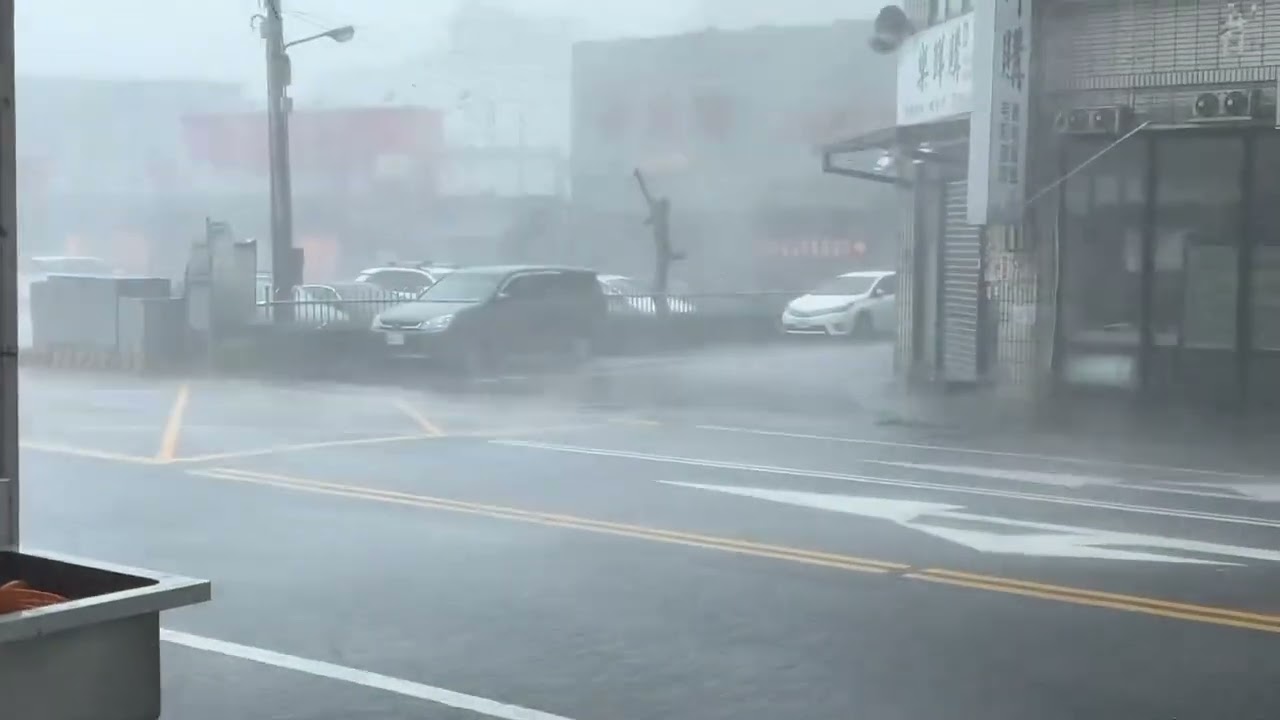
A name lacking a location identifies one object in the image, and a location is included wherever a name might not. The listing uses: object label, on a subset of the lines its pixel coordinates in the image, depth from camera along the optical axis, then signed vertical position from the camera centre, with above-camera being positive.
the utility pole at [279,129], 21.73 +1.91
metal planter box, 3.81 -0.89
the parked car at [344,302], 21.91 -0.36
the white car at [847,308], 23.14 -0.44
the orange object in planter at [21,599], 3.95 -0.79
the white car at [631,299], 23.42 -0.34
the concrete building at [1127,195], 16.22 +0.84
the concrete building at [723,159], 23.02 +1.65
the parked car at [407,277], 22.11 -0.02
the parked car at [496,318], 21.09 -0.55
